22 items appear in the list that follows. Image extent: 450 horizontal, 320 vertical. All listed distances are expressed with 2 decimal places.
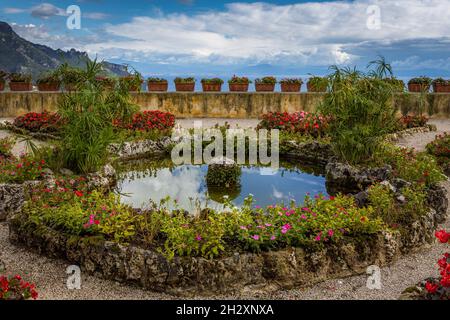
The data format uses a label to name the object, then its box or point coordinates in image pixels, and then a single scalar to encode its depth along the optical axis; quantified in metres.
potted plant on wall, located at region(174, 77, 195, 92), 18.84
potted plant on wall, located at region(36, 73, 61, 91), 17.92
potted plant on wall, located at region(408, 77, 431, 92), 19.25
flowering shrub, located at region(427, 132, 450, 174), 11.09
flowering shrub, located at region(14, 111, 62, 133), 14.38
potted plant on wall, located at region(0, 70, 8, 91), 18.33
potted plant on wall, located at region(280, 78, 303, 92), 19.23
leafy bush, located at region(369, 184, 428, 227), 6.99
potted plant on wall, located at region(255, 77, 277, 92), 19.02
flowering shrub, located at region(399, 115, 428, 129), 16.41
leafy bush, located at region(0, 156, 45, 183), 8.41
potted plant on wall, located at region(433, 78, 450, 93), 19.20
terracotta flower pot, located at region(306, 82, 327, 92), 19.19
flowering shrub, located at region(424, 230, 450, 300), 4.46
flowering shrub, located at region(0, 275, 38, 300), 4.85
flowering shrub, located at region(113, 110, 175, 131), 14.52
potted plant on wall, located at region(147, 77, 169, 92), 18.86
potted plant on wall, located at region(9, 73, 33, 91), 18.19
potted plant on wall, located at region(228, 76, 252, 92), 19.06
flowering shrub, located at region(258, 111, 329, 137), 14.08
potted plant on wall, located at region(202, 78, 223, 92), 19.11
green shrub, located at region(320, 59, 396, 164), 9.76
